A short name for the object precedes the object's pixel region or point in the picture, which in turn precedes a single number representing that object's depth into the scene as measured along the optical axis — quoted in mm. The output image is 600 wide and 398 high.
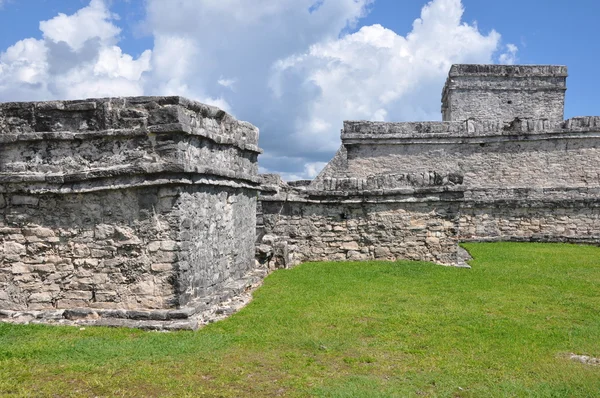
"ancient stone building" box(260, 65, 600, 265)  11586
